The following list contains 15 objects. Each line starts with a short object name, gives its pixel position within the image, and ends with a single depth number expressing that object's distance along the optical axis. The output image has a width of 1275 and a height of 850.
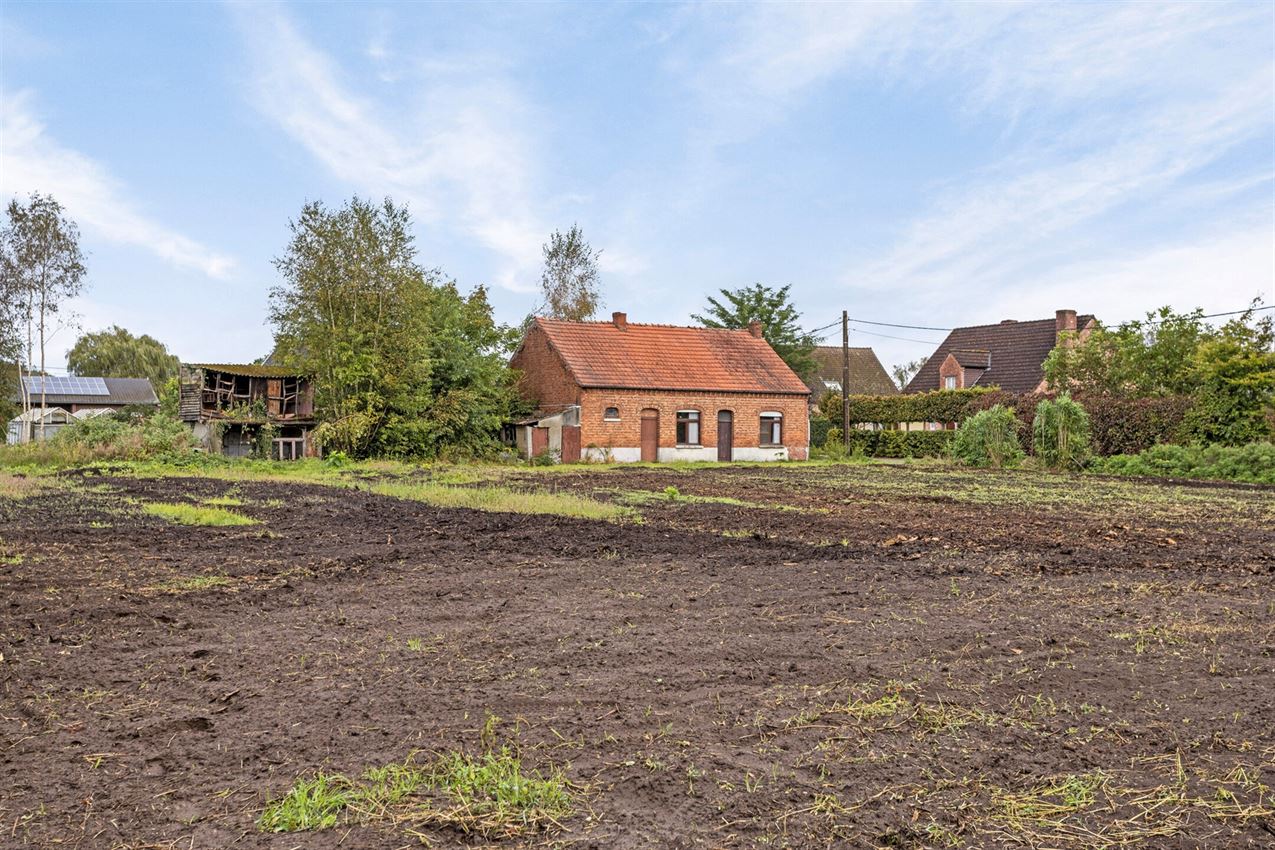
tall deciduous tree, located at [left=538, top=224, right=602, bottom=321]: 50.56
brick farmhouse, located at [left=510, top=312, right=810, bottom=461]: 35.47
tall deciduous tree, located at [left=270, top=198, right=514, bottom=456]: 32.12
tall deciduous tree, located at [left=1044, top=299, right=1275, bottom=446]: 25.69
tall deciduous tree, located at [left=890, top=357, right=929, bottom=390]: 88.25
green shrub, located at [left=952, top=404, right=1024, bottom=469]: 30.72
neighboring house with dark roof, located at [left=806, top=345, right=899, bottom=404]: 62.31
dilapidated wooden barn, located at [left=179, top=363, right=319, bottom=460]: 33.38
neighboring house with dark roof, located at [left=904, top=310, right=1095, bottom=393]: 46.69
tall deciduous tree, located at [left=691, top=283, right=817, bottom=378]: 53.16
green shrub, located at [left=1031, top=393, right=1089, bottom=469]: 28.66
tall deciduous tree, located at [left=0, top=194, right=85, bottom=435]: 41.72
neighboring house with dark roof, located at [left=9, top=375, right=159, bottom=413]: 67.00
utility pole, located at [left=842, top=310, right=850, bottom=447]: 37.25
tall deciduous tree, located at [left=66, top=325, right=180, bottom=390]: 80.56
